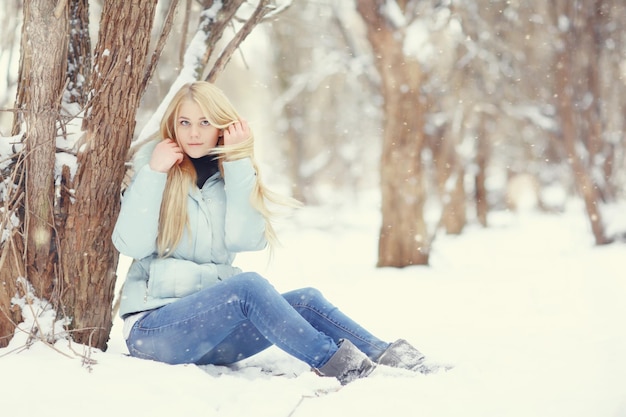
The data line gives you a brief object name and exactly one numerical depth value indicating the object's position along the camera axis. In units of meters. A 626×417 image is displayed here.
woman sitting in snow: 2.57
